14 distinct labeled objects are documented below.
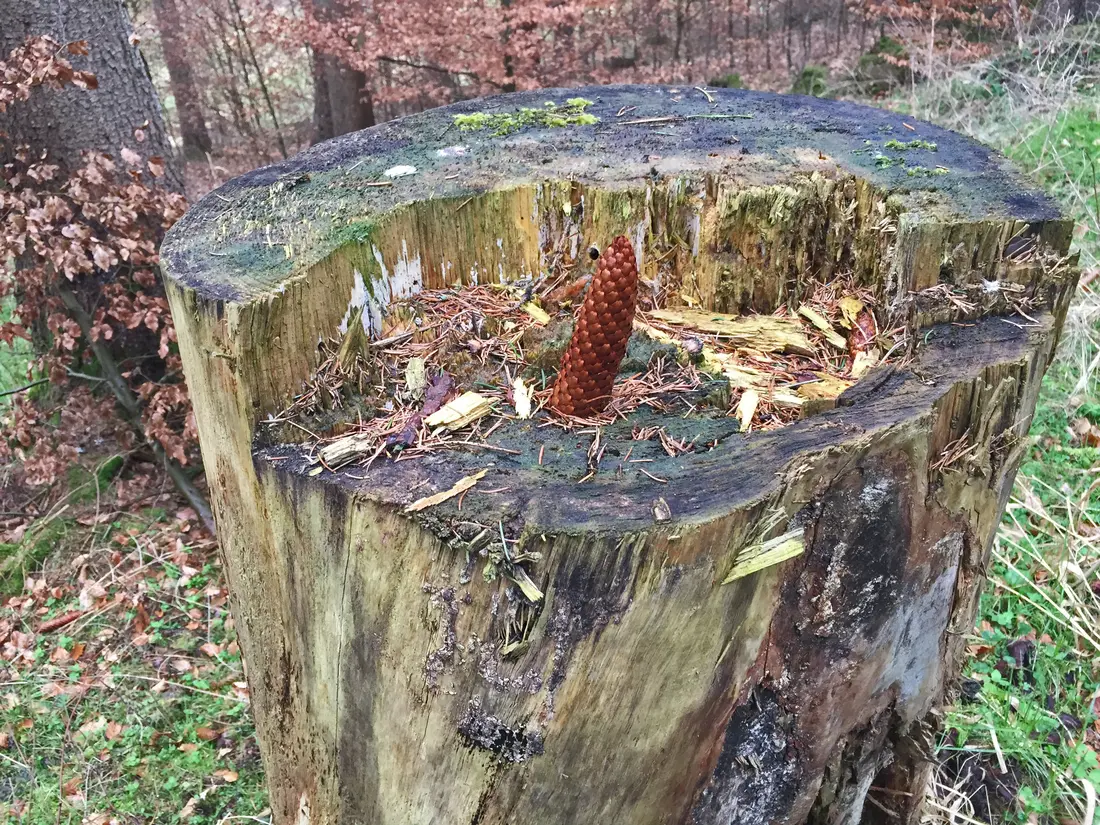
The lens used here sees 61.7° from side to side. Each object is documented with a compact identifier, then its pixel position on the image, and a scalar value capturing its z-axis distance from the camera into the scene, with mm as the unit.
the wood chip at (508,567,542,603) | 516
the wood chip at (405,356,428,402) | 669
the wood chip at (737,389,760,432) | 625
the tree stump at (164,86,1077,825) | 534
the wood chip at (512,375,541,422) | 647
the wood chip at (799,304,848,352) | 743
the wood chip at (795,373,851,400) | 652
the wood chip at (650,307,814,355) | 748
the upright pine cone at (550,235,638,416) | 574
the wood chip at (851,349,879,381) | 689
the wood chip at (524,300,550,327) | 776
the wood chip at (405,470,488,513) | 539
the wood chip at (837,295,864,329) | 768
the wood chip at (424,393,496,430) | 624
